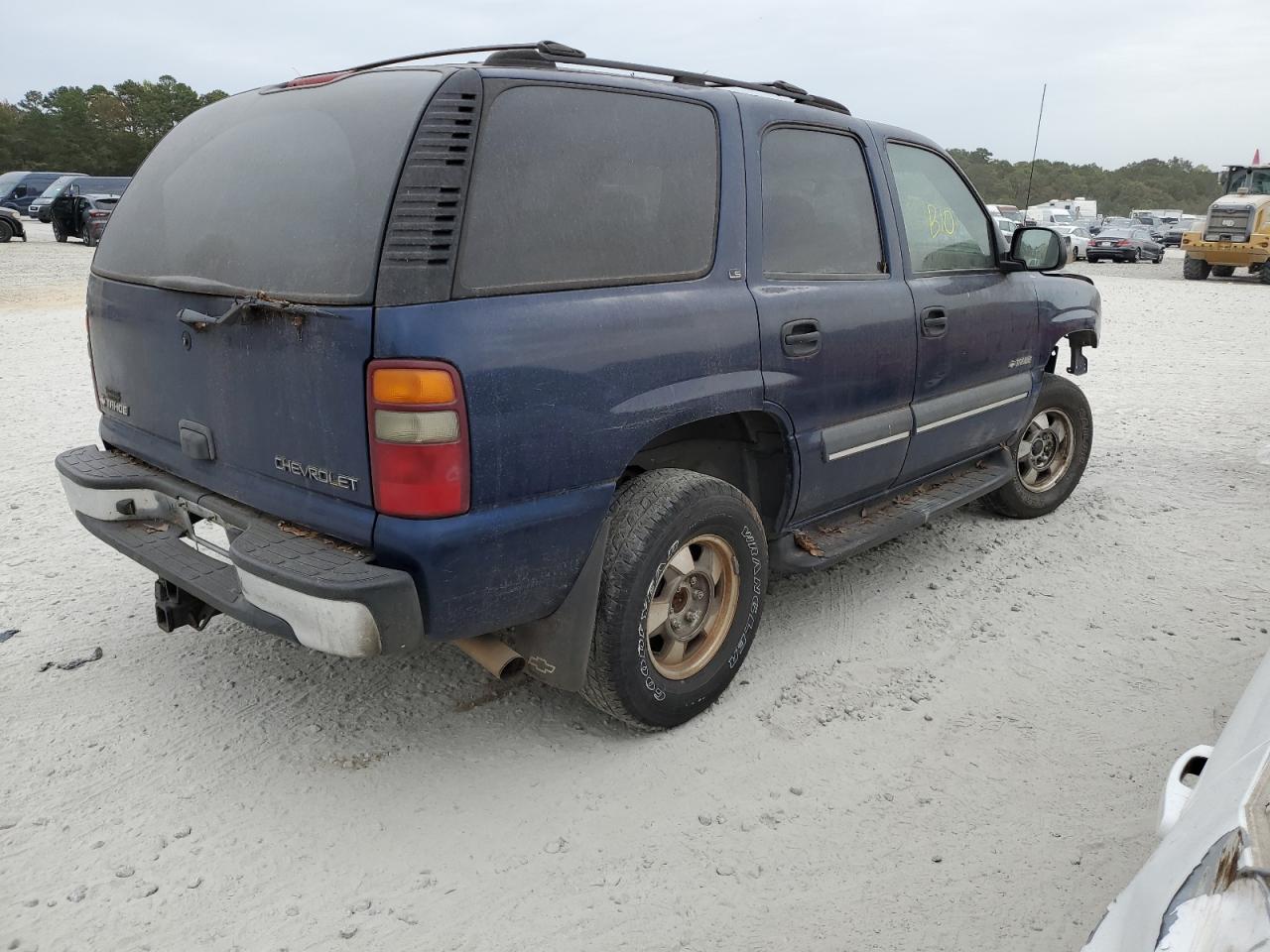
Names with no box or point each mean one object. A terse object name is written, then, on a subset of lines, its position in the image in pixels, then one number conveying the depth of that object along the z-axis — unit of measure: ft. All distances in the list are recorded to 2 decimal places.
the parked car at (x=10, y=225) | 73.05
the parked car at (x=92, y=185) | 78.74
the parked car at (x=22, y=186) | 98.89
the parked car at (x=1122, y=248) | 94.07
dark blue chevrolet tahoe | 7.88
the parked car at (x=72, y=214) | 73.65
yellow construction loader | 68.49
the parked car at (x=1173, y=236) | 132.15
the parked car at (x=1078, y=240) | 95.61
